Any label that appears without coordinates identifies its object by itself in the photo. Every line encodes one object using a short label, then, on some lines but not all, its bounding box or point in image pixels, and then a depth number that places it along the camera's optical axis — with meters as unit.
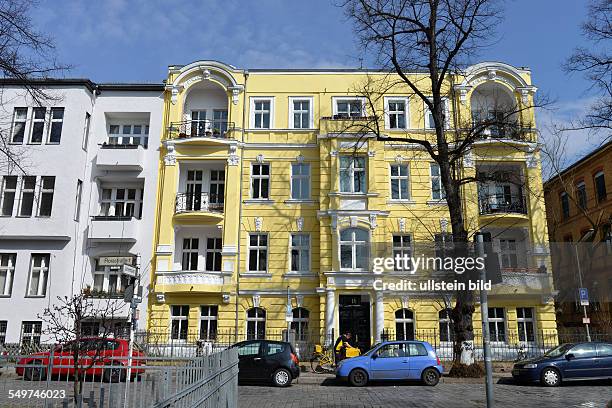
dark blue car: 17.17
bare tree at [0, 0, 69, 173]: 10.60
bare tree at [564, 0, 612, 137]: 15.42
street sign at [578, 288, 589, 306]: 12.35
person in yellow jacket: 20.70
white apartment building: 26.20
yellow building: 26.48
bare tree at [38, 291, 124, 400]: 8.50
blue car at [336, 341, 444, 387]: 17.48
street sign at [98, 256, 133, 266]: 26.94
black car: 17.52
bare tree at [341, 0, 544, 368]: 19.12
